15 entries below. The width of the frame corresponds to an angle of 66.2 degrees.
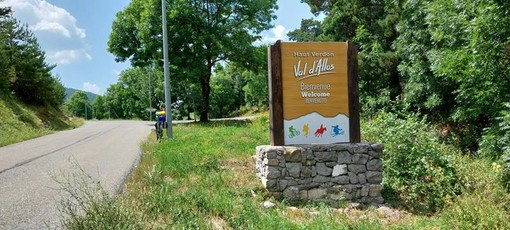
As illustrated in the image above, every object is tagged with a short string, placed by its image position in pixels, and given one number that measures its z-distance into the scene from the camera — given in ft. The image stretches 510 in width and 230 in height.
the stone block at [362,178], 24.75
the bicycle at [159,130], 52.52
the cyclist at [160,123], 52.89
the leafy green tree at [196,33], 84.99
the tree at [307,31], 96.43
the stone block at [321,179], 24.47
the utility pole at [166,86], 49.86
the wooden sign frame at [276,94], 25.02
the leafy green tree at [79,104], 396.57
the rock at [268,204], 21.87
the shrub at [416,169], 24.31
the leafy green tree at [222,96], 235.20
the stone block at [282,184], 24.03
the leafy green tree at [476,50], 30.32
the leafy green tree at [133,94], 240.32
